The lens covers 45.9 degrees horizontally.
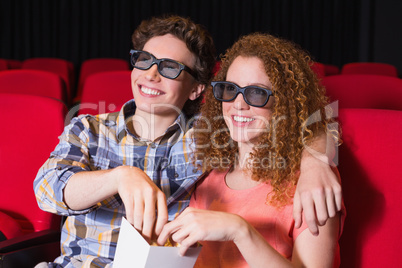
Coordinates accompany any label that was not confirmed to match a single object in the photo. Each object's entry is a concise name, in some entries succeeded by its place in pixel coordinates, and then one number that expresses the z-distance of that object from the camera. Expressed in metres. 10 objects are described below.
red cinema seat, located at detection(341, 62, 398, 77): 4.52
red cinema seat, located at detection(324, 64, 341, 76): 5.23
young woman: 1.19
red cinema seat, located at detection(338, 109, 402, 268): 1.23
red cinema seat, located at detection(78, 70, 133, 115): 2.64
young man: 1.32
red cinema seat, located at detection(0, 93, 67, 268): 1.70
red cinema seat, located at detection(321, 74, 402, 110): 1.91
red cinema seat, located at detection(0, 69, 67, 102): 2.78
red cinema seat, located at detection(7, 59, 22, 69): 5.40
